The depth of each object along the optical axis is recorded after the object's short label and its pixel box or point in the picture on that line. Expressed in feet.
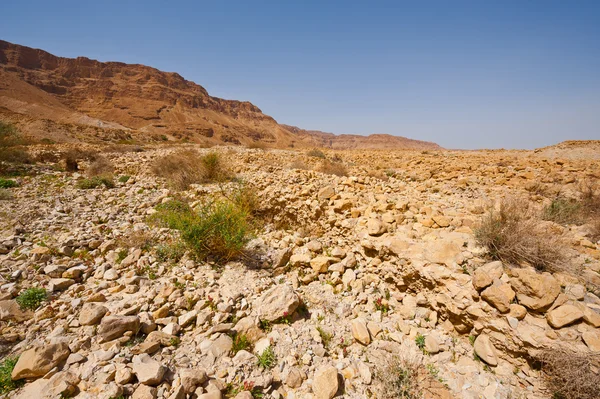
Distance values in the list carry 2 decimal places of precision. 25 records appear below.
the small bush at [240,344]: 8.17
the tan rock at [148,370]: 6.69
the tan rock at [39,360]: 6.75
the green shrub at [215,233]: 12.61
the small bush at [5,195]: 18.51
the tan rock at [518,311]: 7.79
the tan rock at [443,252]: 10.25
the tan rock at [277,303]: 9.50
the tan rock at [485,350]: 7.72
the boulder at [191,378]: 6.75
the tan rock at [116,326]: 7.94
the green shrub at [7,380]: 6.61
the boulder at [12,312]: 8.63
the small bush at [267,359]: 7.79
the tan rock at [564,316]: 7.19
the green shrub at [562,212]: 14.88
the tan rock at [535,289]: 7.70
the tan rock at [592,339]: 6.70
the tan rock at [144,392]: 6.30
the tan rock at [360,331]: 8.87
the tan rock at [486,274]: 8.66
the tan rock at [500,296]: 8.06
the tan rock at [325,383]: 7.05
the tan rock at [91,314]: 8.48
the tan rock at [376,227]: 12.97
